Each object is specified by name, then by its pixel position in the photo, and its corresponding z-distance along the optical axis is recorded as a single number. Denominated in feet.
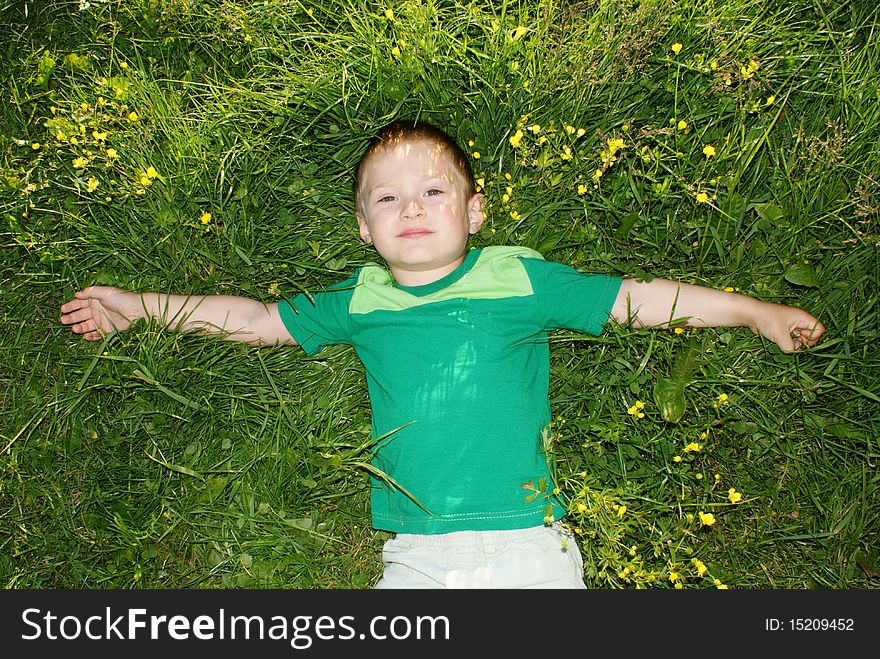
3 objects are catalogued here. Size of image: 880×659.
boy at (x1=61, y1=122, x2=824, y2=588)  8.00
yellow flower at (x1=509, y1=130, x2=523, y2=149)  9.21
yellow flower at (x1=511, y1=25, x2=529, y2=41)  9.34
